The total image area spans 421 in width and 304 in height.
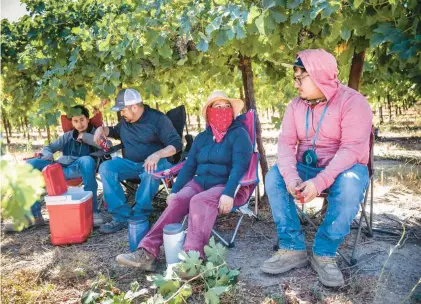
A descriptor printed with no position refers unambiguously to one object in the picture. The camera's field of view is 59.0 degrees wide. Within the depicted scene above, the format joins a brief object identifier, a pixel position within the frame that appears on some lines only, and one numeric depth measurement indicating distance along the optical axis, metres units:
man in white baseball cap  3.83
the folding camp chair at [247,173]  3.21
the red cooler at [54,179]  3.51
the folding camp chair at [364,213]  2.84
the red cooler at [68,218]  3.56
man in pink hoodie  2.56
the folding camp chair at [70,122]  4.80
